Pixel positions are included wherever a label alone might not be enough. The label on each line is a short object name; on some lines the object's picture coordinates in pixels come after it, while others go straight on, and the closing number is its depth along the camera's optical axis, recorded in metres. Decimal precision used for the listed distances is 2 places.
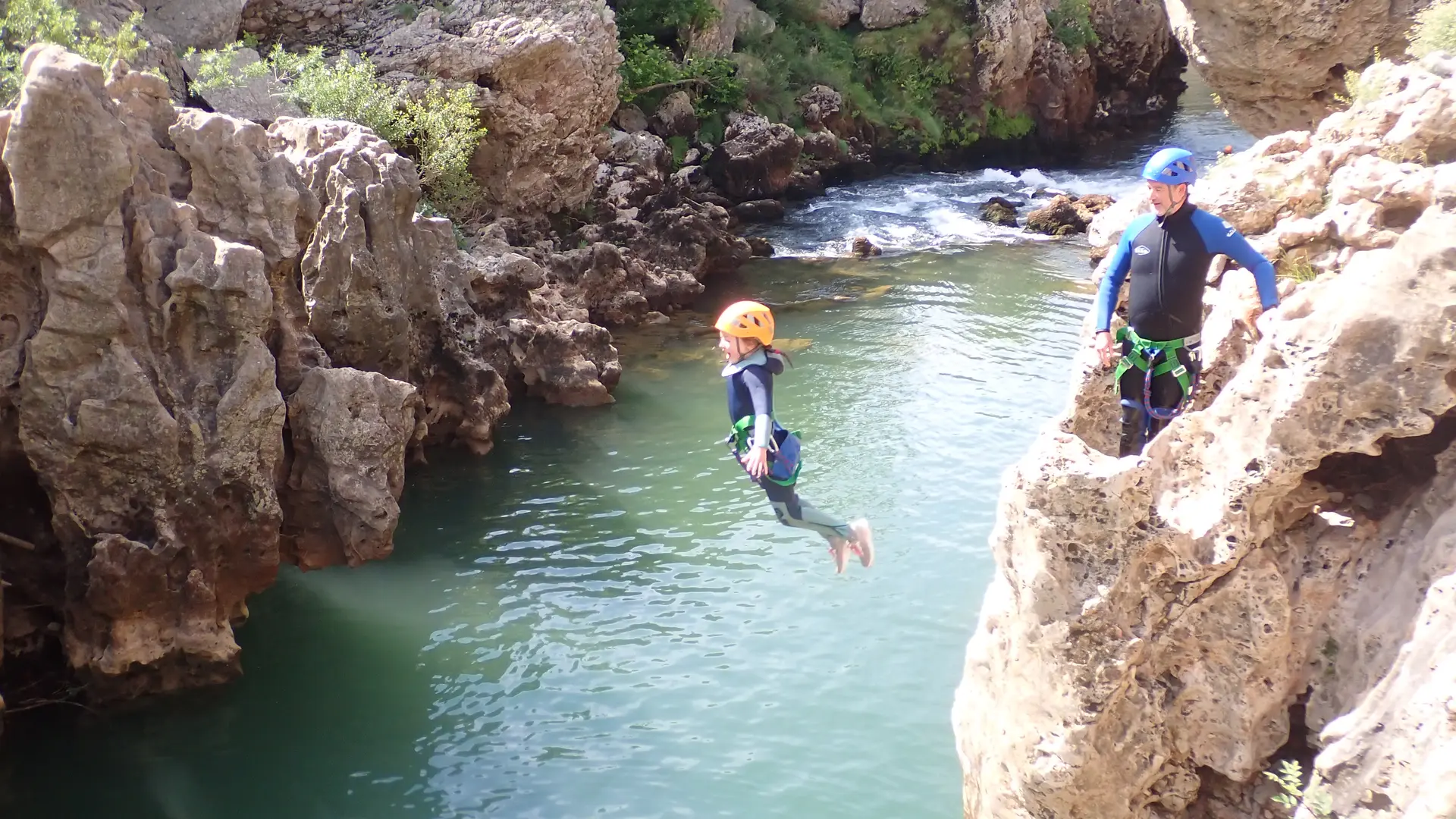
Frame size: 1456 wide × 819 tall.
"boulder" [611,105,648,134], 31.59
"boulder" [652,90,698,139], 32.66
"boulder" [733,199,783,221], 31.91
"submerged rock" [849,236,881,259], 28.58
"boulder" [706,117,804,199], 32.91
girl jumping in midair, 8.51
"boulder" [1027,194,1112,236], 29.59
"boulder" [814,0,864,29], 40.34
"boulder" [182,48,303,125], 19.16
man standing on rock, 7.18
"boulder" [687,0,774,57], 35.09
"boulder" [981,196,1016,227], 30.95
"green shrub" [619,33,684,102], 32.09
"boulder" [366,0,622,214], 22.72
